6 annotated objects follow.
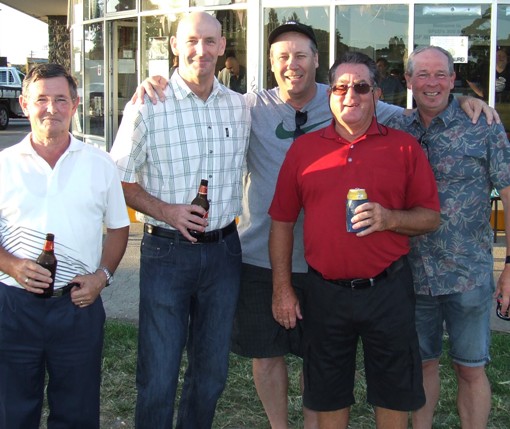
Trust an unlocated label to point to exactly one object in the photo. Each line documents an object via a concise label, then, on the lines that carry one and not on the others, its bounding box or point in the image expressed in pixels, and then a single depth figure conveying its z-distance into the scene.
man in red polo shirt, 3.32
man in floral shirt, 3.56
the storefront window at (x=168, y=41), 10.94
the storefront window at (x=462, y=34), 9.92
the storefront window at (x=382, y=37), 10.19
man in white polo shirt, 3.13
